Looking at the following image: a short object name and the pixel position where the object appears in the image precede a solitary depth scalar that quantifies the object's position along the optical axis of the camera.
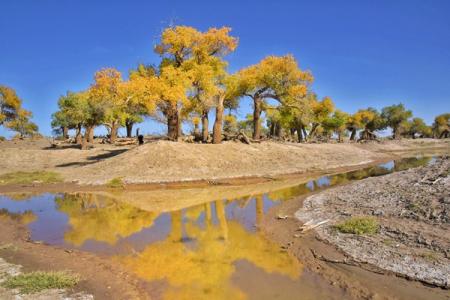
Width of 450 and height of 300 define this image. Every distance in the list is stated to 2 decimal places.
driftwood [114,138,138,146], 50.28
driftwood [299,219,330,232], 14.27
